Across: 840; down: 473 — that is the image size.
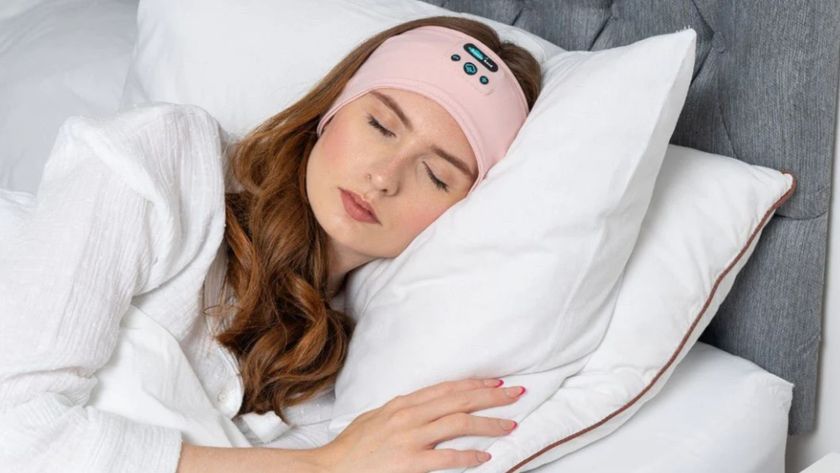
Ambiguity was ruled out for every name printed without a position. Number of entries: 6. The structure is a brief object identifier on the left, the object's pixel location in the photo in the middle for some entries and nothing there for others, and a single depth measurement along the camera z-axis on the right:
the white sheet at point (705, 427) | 1.28
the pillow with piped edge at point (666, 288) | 1.25
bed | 1.33
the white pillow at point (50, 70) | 1.80
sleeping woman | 1.18
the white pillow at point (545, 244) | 1.24
